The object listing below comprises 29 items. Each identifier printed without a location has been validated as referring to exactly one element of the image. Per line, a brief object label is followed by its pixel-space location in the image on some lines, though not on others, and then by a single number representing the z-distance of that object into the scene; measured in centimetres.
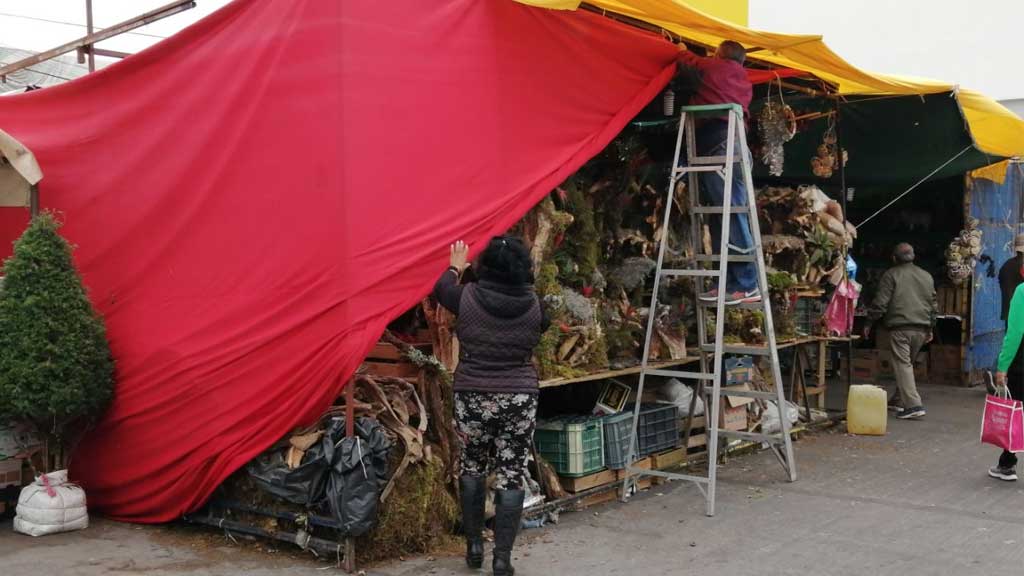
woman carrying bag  789
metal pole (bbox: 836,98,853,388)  1093
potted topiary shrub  634
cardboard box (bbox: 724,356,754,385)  937
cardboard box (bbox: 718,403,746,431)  904
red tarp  601
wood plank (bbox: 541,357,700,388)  692
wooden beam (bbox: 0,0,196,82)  830
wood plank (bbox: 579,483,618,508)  739
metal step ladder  721
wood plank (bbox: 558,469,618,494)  729
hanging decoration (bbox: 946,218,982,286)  1360
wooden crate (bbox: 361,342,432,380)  650
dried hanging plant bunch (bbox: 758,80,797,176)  959
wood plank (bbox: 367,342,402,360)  652
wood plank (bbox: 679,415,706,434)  870
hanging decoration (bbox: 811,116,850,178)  1111
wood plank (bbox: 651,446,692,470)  812
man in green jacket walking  1152
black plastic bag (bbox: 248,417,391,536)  570
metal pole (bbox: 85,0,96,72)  1122
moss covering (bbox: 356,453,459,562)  592
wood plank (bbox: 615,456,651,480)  789
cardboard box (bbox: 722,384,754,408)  910
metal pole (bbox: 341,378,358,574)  577
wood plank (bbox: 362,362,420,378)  650
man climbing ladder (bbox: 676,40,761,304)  778
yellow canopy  668
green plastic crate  724
